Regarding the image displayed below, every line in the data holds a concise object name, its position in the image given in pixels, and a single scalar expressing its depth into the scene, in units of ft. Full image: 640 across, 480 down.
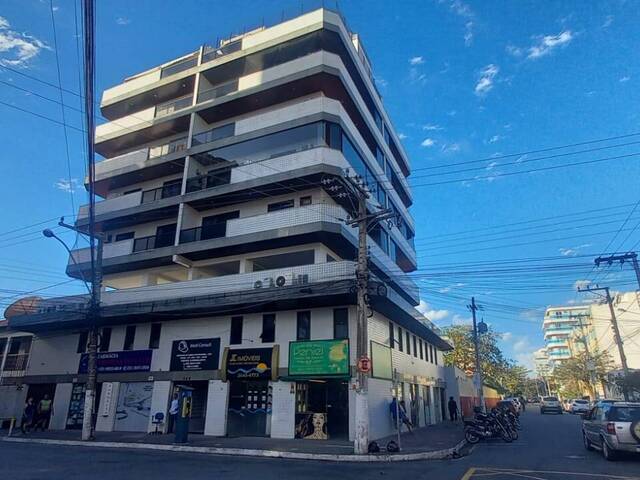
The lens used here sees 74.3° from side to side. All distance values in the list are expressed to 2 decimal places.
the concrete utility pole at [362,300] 46.60
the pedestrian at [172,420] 71.12
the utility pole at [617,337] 108.08
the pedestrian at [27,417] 70.37
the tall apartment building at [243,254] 65.51
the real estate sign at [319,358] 61.16
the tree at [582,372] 184.34
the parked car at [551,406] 158.71
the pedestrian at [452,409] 99.86
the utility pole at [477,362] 99.48
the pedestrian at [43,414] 75.72
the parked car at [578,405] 147.73
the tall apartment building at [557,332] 379.96
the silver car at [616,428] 37.58
